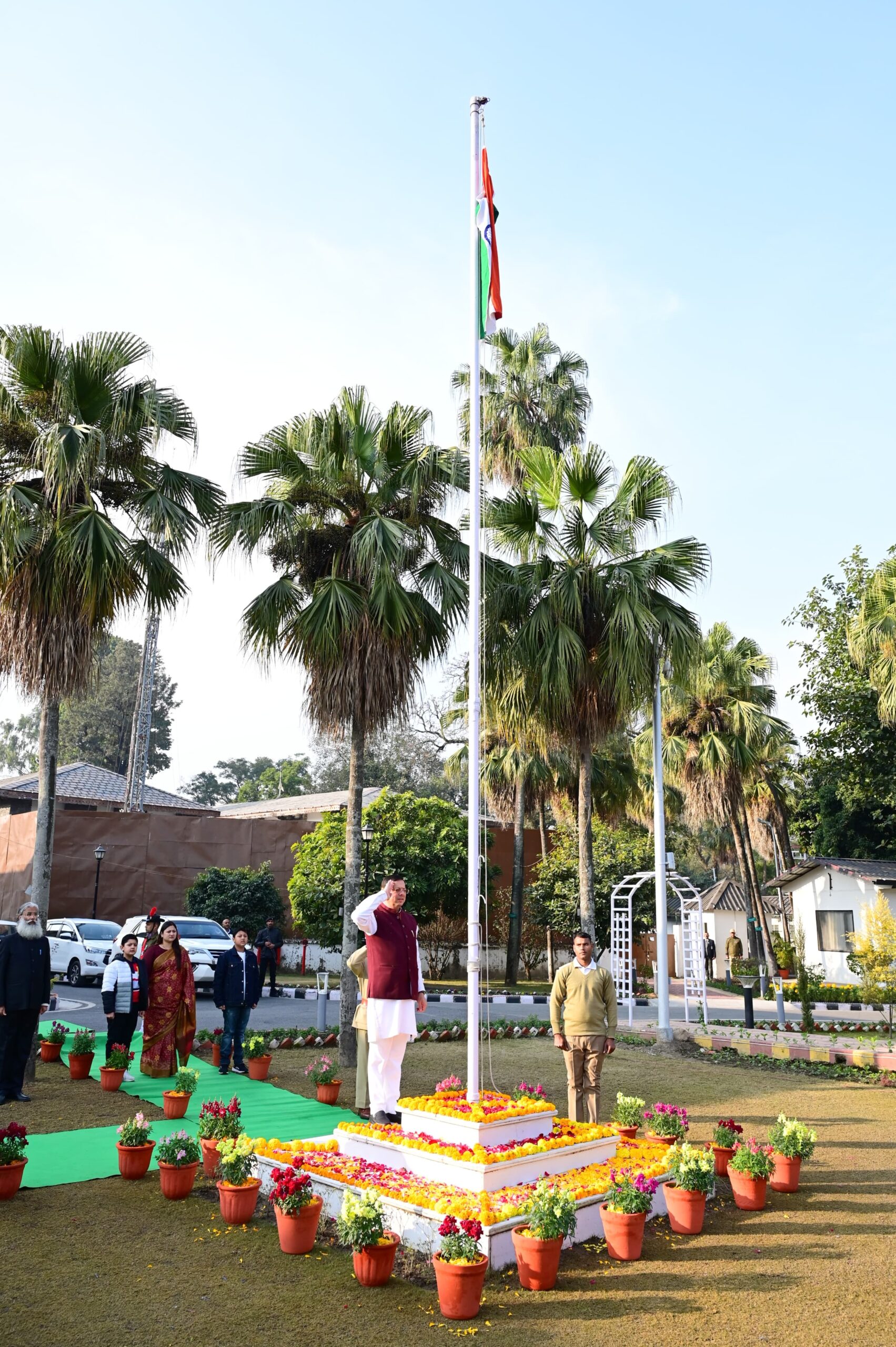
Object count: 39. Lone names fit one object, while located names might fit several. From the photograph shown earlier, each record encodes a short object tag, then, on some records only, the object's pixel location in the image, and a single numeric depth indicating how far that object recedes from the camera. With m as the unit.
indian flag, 8.43
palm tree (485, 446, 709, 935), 14.52
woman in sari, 10.91
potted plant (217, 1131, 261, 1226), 6.25
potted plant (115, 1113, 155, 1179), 7.18
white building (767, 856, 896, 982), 28.84
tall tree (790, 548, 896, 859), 31.42
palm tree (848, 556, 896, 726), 24.09
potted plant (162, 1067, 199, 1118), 8.97
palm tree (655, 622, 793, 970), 26.70
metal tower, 31.56
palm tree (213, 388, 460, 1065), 12.05
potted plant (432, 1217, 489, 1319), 4.90
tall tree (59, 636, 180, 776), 61.16
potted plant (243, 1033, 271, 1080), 10.91
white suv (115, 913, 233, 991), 20.17
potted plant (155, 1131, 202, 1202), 6.75
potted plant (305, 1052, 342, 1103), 9.87
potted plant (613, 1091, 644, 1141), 8.28
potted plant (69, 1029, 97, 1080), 10.93
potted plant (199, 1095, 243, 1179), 7.12
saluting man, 7.88
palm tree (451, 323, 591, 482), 25.44
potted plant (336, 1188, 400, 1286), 5.28
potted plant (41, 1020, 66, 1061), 12.04
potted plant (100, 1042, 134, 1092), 10.23
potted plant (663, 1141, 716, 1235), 6.15
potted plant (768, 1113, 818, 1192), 7.08
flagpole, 7.05
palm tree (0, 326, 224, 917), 10.85
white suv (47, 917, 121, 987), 22.08
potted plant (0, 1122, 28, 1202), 6.53
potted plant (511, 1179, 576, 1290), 5.27
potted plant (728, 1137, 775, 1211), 6.70
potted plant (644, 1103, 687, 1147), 7.94
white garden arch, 17.81
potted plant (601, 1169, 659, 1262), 5.73
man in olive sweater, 8.60
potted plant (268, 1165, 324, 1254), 5.72
